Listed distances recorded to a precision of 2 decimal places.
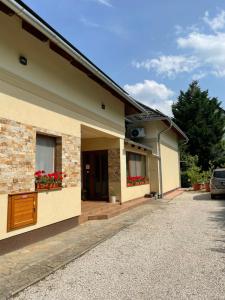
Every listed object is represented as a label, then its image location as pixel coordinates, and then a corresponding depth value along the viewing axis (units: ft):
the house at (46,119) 18.71
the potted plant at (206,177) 73.14
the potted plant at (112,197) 39.28
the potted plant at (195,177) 71.61
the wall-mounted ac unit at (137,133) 53.88
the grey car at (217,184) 48.14
